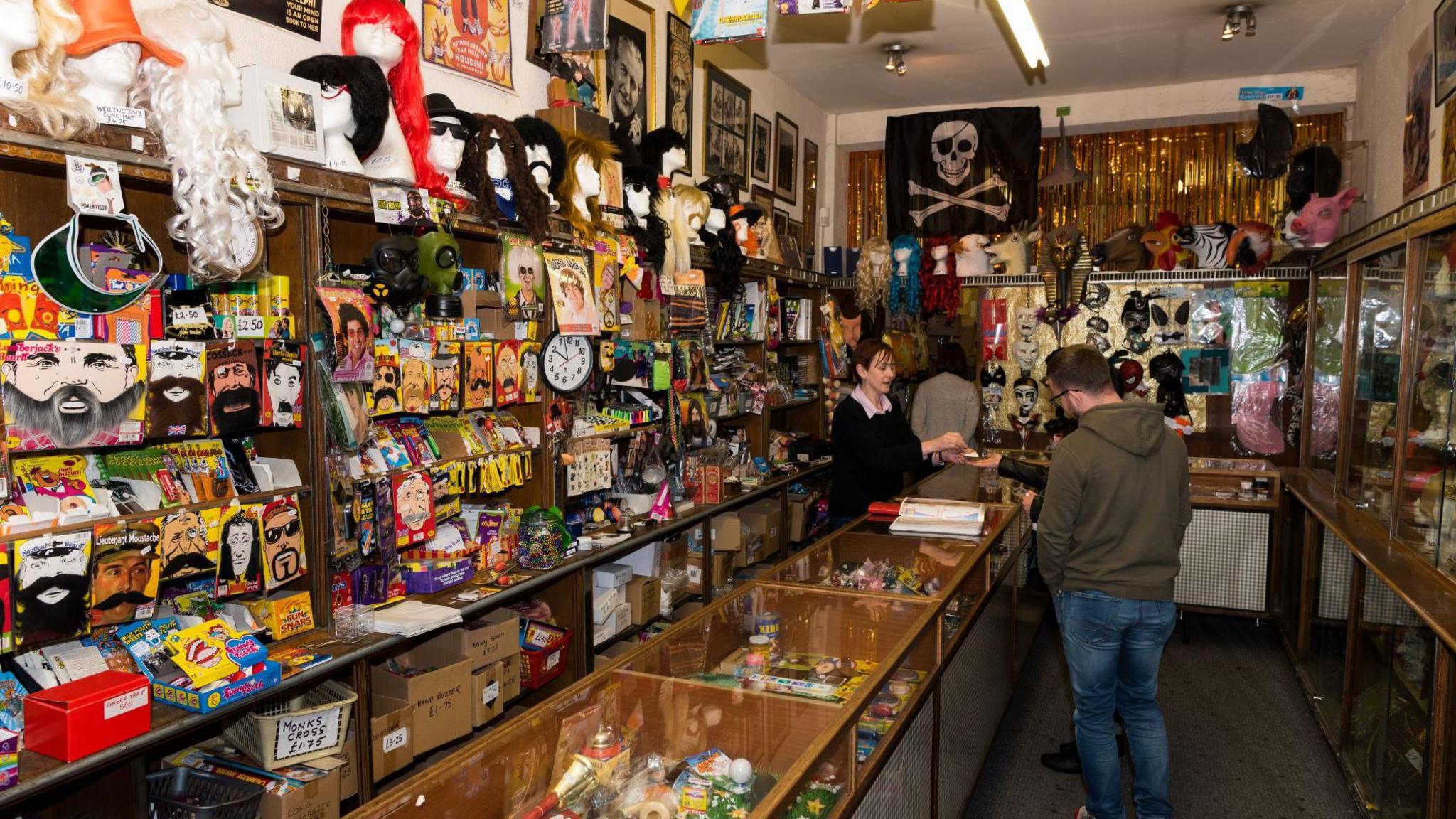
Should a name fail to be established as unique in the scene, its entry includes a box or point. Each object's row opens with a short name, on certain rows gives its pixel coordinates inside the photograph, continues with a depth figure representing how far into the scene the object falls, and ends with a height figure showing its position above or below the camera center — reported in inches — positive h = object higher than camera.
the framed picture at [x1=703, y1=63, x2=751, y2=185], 221.5 +51.7
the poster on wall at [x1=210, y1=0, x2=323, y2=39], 109.9 +38.5
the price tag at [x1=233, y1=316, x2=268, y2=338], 100.6 +0.8
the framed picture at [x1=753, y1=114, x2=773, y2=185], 249.0 +50.8
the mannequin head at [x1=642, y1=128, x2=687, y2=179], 182.2 +36.0
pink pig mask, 217.5 +28.7
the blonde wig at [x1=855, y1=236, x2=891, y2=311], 269.0 +18.4
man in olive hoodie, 119.9 -27.9
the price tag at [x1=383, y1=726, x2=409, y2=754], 110.7 -47.7
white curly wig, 88.7 +19.2
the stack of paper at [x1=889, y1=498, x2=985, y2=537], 147.3 -28.5
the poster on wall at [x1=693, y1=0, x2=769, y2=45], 134.6 +45.6
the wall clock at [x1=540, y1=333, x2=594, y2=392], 145.4 -4.0
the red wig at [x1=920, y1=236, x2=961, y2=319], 273.6 +13.4
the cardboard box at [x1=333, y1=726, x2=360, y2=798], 104.5 -48.5
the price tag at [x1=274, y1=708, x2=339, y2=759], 99.6 -42.8
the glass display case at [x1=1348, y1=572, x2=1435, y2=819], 110.4 -47.0
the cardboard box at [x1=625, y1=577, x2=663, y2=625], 165.0 -45.8
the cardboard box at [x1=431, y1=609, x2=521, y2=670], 124.9 -40.8
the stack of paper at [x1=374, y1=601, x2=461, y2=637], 110.0 -33.5
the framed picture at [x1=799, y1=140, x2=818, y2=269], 289.1 +43.0
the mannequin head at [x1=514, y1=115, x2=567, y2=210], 138.1 +27.4
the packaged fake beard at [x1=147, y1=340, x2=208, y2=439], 91.9 -5.5
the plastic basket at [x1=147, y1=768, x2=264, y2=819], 90.4 -45.4
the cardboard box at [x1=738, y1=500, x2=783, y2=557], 213.9 -41.9
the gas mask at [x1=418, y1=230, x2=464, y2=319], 121.1 +8.4
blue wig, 274.8 +14.9
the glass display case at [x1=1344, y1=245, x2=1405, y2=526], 149.5 -6.4
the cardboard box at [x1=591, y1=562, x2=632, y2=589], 160.1 -40.7
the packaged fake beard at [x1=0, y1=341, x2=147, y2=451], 81.2 -5.5
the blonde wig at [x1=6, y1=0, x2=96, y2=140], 78.1 +21.5
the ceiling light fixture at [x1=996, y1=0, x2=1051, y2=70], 160.9 +56.3
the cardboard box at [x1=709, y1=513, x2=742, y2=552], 194.1 -40.0
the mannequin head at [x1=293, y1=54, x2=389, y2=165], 109.2 +27.8
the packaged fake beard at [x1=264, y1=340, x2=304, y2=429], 102.7 -5.4
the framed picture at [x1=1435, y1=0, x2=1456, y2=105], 158.1 +50.1
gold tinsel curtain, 277.1 +48.9
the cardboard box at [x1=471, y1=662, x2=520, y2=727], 124.0 -47.6
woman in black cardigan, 169.3 -19.4
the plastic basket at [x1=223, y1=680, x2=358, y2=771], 99.0 -41.5
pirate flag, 280.1 +51.2
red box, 77.6 -32.1
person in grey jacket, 251.6 -18.1
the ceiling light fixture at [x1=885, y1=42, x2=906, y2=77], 237.3 +71.3
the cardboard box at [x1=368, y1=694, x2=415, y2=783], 108.8 -46.6
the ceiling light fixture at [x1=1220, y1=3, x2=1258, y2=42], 206.4 +71.0
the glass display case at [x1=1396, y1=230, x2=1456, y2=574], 122.0 -11.3
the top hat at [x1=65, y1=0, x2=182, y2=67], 84.6 +27.8
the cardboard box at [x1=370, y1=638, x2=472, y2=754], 115.3 -44.7
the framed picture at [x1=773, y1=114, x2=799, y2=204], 263.6 +51.4
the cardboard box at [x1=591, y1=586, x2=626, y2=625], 153.0 -43.8
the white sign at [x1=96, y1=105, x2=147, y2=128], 83.6 +19.5
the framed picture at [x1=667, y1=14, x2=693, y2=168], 201.3 +56.5
